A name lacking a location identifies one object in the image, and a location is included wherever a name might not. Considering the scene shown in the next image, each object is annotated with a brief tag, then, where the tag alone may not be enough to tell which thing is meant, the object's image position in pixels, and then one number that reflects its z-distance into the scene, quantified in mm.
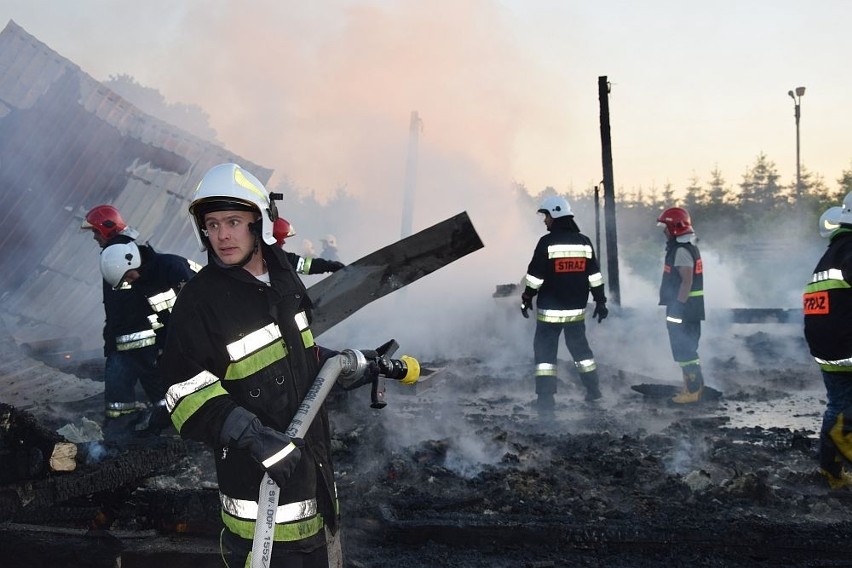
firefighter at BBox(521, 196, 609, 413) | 6480
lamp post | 25603
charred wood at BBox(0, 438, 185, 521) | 3589
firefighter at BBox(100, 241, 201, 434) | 5055
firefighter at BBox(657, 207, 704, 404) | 6785
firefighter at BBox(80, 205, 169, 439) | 5410
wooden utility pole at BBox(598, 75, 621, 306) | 9695
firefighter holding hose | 1936
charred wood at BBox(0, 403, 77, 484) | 3629
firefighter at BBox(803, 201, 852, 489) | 4125
